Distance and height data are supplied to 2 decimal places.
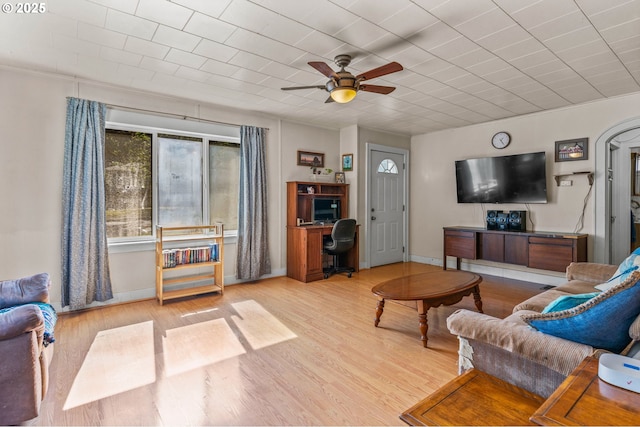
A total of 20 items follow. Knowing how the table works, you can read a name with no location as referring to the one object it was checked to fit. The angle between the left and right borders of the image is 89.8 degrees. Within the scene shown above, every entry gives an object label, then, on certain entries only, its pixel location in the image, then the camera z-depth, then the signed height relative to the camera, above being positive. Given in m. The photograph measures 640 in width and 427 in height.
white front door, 5.91 +0.05
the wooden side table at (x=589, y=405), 0.84 -0.55
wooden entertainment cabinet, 4.14 -0.55
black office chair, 4.95 -0.45
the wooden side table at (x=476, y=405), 1.07 -0.73
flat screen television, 4.68 +0.47
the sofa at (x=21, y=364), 1.67 -0.82
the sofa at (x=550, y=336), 1.25 -0.55
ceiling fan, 2.55 +1.12
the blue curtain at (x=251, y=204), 4.73 +0.10
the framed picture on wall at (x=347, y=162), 5.71 +0.86
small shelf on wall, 4.31 +0.45
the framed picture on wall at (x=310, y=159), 5.44 +0.89
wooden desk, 4.88 -0.64
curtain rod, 3.79 +1.25
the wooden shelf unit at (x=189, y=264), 3.92 -0.68
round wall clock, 5.12 +1.11
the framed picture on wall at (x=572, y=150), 4.39 +0.82
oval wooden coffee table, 2.75 -0.74
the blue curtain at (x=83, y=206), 3.44 +0.06
